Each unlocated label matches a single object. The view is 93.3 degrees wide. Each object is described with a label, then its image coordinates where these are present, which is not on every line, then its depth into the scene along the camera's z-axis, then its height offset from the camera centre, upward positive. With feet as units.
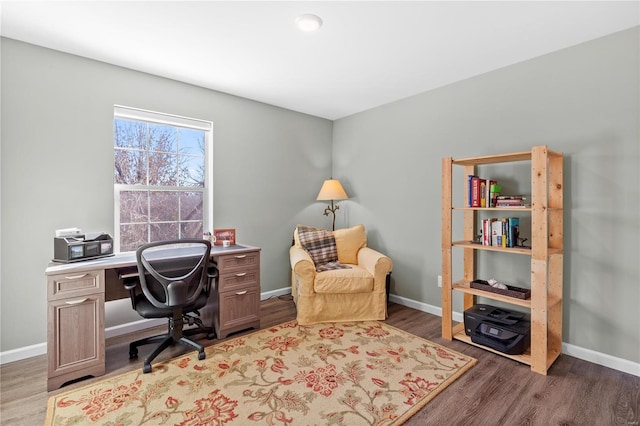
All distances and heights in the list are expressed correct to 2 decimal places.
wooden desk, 6.49 -2.31
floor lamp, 12.72 +0.89
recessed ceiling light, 6.70 +4.32
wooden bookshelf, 7.04 -1.04
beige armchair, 9.62 -2.55
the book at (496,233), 8.11 -0.55
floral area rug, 5.65 -3.75
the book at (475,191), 8.51 +0.61
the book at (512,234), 7.91 -0.57
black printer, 7.66 -3.08
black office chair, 7.07 -1.84
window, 9.40 +1.21
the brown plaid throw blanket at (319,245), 11.47 -1.25
